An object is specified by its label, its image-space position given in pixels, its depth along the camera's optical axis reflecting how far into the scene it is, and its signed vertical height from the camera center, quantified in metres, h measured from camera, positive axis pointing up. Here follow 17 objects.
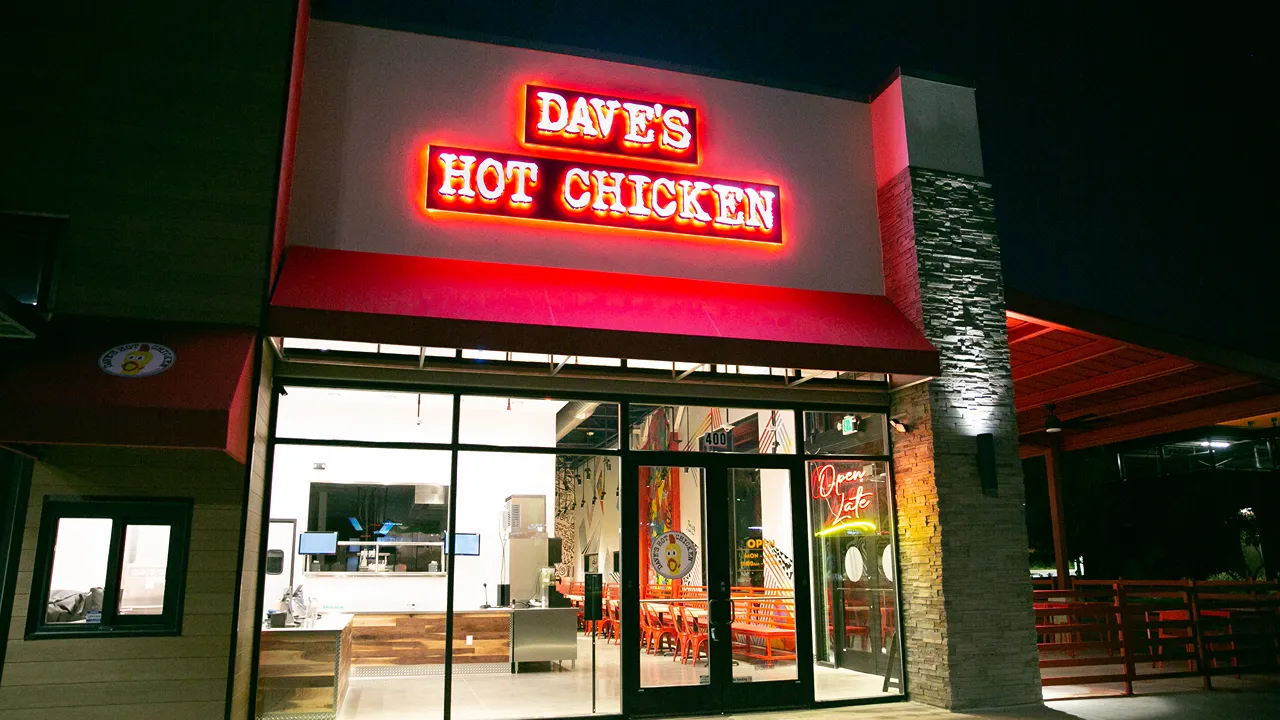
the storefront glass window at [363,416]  7.86 +1.27
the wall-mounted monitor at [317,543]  10.28 +0.23
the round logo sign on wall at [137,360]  6.26 +1.39
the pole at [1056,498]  15.39 +1.01
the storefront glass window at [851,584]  9.01 -0.24
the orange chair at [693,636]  8.55 -0.68
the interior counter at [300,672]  7.43 -0.86
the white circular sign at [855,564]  9.14 -0.04
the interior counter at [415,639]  10.85 -0.88
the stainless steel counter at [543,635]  10.52 -0.83
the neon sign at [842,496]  9.23 +0.63
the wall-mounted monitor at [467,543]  9.38 +0.20
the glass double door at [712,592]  8.45 -0.29
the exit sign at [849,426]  9.44 +1.35
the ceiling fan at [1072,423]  13.03 +2.05
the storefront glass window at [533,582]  8.57 -0.22
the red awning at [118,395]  5.77 +1.09
